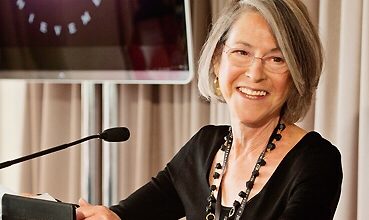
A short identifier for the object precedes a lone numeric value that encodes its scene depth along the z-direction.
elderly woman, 1.80
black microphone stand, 1.77
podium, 1.58
